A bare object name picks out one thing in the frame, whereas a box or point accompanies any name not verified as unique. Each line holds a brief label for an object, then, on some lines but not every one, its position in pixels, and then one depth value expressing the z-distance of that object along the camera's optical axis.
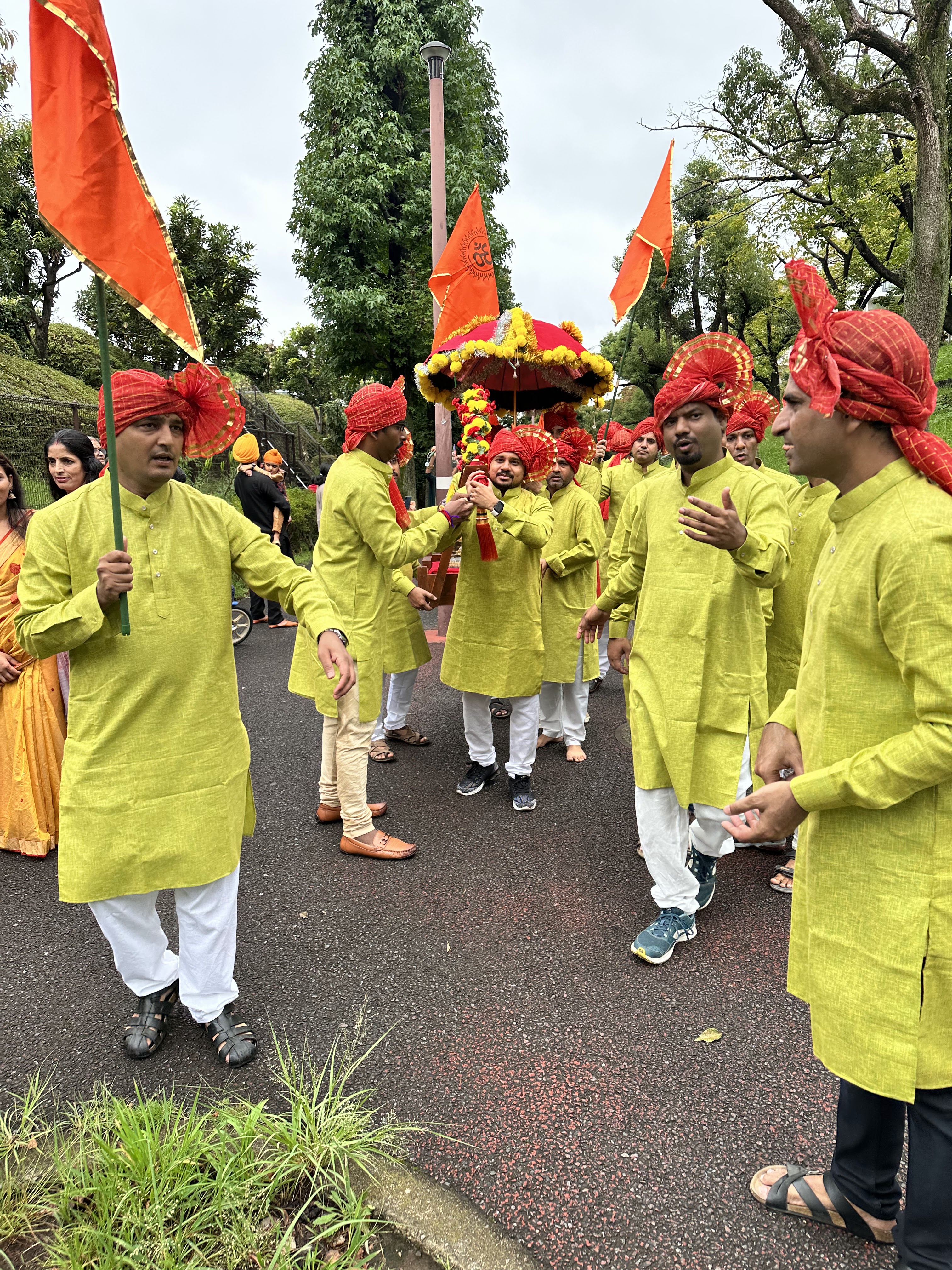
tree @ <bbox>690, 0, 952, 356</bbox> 8.63
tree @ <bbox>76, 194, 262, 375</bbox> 18.30
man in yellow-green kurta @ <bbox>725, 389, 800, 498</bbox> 4.35
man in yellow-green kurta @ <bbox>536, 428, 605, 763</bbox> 4.90
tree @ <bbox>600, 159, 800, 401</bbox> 19.19
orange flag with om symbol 5.39
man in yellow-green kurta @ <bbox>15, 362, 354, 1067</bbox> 2.17
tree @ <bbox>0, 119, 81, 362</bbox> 19.59
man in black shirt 8.59
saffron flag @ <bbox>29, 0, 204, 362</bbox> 1.67
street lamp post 7.42
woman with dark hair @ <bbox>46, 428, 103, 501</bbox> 4.03
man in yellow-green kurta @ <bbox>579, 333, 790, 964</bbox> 2.76
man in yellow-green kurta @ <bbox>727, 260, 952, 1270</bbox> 1.43
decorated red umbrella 4.30
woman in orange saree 3.68
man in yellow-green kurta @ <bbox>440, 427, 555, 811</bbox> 4.21
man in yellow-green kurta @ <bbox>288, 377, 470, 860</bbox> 3.71
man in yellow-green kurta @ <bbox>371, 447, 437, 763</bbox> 4.50
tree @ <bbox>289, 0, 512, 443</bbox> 15.18
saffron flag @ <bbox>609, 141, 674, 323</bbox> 4.57
